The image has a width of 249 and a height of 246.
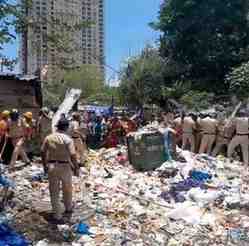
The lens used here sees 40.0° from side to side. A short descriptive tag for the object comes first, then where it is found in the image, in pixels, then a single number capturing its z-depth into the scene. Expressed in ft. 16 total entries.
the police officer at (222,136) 30.07
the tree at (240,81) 47.75
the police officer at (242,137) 28.93
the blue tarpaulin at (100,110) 49.96
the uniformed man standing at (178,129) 32.19
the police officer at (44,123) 27.18
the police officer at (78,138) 26.11
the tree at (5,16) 15.50
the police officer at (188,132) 30.92
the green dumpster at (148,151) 26.05
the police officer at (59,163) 16.76
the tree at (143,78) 62.42
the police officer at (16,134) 24.36
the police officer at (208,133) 30.35
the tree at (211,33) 58.42
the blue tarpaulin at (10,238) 14.83
